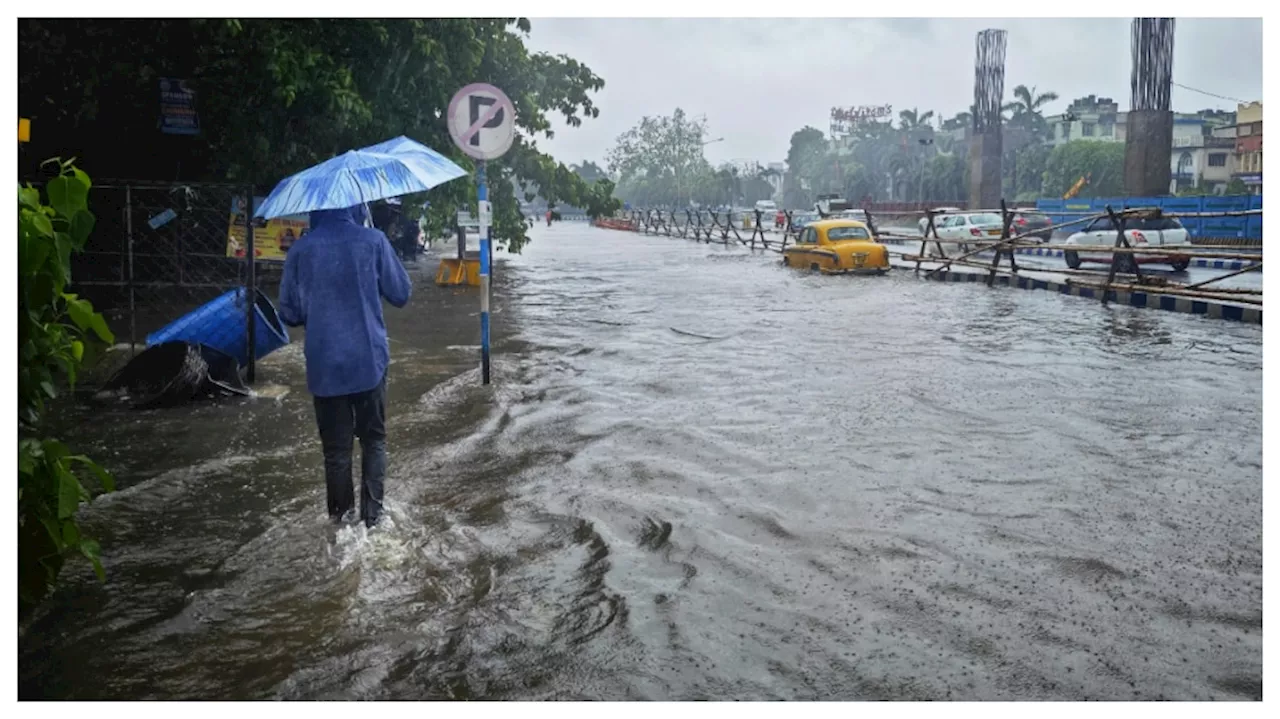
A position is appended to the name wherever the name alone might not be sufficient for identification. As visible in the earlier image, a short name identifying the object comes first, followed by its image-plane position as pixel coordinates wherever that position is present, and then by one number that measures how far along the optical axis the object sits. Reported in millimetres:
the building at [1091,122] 96669
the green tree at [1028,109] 88500
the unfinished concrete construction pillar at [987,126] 54594
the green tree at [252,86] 12109
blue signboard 13609
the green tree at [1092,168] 68875
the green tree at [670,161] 108000
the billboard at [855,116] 123625
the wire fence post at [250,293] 9336
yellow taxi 24781
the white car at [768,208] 73062
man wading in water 5367
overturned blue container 9719
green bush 3473
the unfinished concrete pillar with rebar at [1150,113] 40188
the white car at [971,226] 32656
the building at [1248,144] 60262
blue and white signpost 9516
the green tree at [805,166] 113938
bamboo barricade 16172
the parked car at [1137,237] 25109
